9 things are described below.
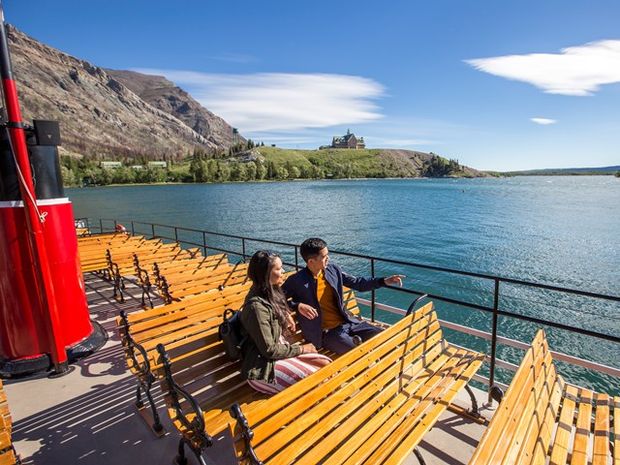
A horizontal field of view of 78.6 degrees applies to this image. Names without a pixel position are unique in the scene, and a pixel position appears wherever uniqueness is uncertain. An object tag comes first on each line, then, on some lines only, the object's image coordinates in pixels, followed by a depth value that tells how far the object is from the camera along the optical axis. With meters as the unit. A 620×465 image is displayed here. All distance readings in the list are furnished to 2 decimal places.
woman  3.17
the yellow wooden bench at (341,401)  2.27
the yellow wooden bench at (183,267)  6.40
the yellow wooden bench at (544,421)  2.24
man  4.02
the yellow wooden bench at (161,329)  3.65
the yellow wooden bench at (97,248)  8.65
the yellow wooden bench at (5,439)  2.46
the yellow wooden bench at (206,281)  5.66
